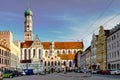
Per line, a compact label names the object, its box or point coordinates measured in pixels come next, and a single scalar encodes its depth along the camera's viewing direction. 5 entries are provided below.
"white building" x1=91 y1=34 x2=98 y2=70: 48.66
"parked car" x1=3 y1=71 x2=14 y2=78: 25.34
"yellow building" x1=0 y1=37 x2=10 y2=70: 38.78
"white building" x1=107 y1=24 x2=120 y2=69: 34.55
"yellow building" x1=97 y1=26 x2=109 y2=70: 42.62
